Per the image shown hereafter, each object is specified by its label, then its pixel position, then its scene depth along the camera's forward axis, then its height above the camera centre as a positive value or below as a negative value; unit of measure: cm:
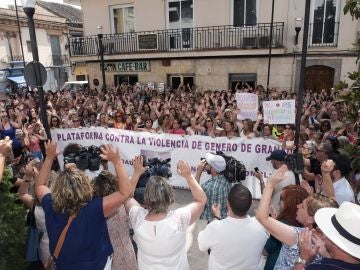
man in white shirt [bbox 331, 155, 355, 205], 372 -147
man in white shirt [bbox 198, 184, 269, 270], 263 -142
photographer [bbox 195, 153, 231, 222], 367 -142
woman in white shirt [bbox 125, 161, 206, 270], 249 -127
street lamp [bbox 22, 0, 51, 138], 514 +9
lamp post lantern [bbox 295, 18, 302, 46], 1264 +112
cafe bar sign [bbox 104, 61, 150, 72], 1800 -50
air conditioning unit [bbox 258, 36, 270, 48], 1444 +53
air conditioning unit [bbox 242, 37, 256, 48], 1477 +54
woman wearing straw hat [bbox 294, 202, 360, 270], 178 -102
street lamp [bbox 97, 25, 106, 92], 1355 +94
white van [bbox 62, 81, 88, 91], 2566 -208
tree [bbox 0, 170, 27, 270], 289 -148
